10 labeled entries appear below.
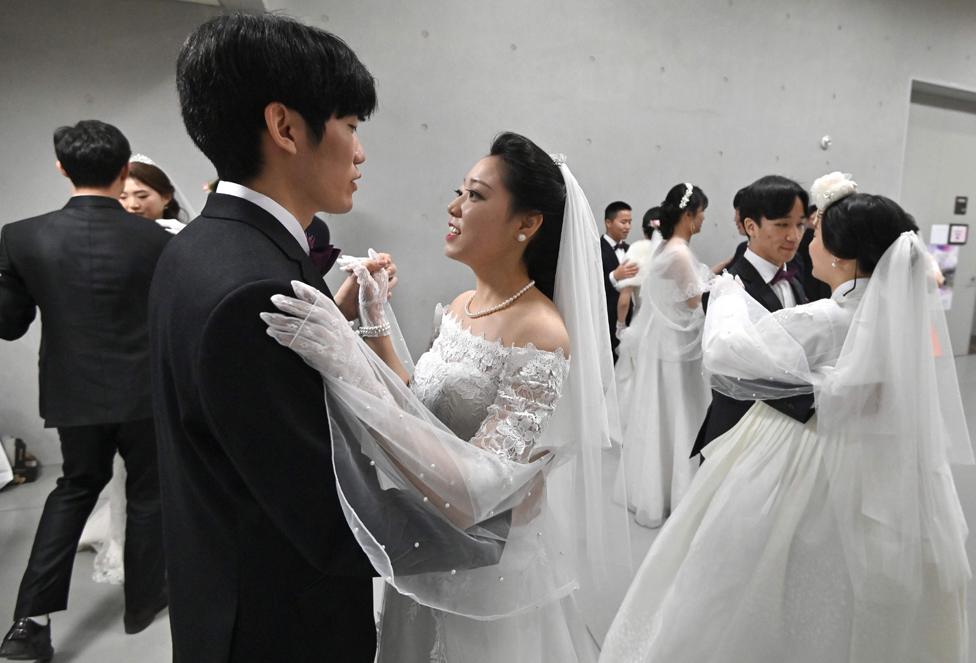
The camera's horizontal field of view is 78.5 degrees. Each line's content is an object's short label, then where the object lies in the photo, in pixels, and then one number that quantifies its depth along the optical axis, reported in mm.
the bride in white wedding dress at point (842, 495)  1555
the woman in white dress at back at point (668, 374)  2953
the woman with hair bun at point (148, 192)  2562
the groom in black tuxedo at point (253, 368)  694
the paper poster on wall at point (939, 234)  6234
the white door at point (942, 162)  6012
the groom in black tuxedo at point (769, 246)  2260
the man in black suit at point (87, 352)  1979
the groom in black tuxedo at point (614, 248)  4160
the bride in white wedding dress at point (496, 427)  804
